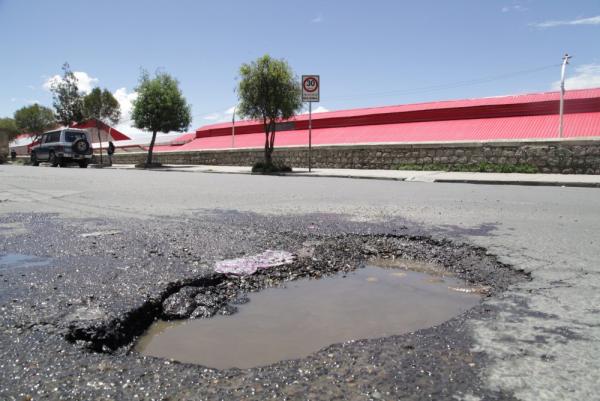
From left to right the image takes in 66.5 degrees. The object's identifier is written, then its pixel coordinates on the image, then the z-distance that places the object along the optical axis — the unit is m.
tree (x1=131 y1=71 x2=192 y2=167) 27.34
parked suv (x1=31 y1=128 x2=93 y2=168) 26.42
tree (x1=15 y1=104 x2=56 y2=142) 66.69
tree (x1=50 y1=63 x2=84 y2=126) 41.12
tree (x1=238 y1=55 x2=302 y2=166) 18.25
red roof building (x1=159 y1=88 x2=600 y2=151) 20.41
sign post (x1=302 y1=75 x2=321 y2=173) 16.47
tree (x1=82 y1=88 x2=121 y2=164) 43.53
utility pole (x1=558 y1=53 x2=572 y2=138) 16.97
